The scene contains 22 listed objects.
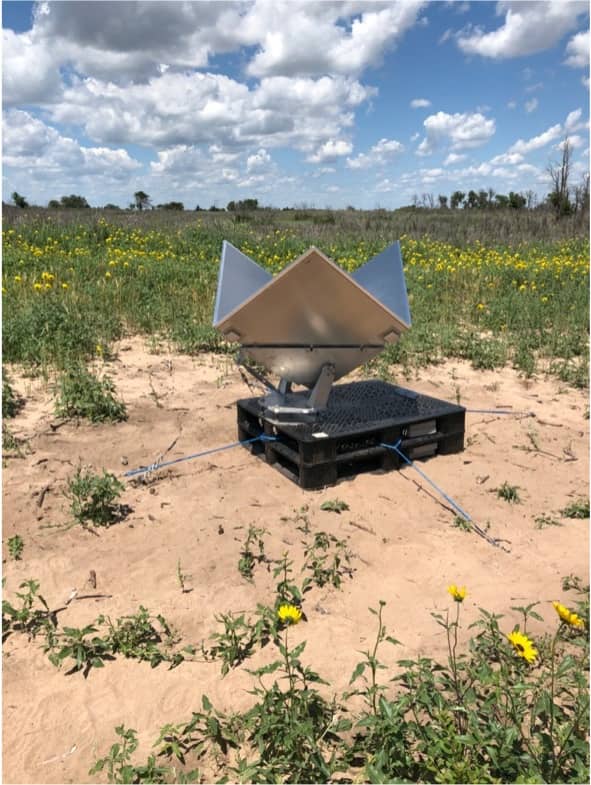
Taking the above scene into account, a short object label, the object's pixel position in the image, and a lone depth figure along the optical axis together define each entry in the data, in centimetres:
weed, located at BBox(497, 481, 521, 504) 411
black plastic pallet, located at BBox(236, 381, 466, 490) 417
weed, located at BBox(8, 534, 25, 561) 339
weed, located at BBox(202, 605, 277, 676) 260
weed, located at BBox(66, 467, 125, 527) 376
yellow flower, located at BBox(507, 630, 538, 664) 190
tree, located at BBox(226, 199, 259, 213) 3656
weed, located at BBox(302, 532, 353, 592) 316
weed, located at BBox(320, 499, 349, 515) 391
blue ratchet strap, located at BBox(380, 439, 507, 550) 366
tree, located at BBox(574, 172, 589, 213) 2471
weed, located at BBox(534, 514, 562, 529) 380
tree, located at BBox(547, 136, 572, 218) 2508
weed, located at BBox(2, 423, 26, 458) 463
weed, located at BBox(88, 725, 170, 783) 202
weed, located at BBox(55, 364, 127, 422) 535
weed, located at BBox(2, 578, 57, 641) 281
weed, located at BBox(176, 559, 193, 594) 311
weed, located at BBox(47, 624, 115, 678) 258
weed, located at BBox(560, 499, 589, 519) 390
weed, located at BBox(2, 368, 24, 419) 539
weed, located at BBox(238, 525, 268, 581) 323
